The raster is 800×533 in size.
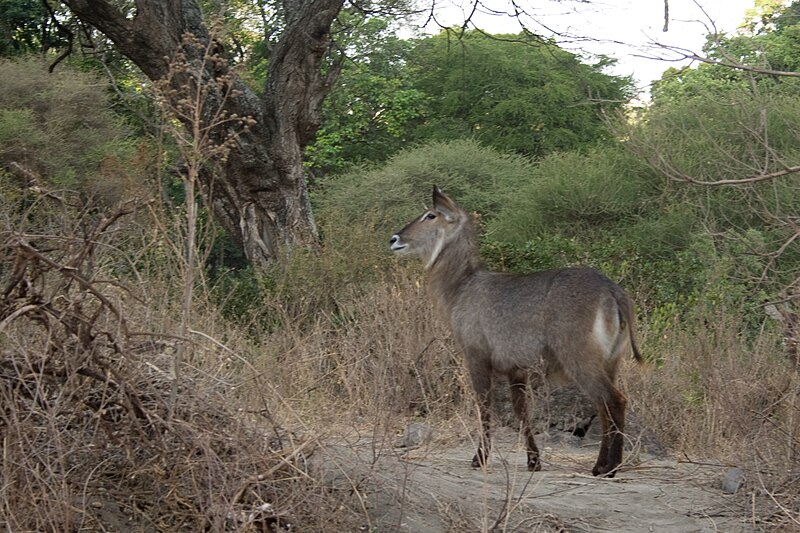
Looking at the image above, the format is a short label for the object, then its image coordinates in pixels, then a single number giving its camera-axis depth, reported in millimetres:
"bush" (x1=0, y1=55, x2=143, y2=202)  18906
